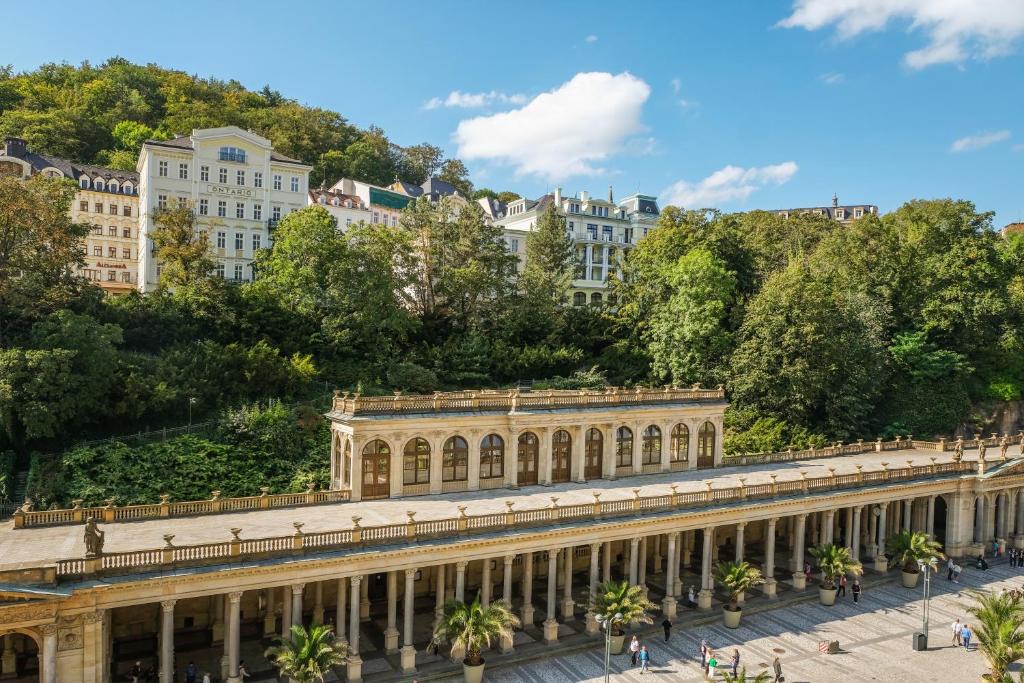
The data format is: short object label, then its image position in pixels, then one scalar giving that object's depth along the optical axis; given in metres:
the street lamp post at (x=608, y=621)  22.64
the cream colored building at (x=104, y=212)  63.44
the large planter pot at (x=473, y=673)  23.52
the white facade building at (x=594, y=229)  75.50
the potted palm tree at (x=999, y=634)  25.11
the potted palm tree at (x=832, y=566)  32.28
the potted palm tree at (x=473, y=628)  23.20
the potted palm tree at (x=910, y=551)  35.00
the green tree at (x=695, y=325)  52.28
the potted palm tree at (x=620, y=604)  25.84
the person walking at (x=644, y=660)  25.40
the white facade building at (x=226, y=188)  56.88
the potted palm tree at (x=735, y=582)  29.84
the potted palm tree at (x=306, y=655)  20.55
